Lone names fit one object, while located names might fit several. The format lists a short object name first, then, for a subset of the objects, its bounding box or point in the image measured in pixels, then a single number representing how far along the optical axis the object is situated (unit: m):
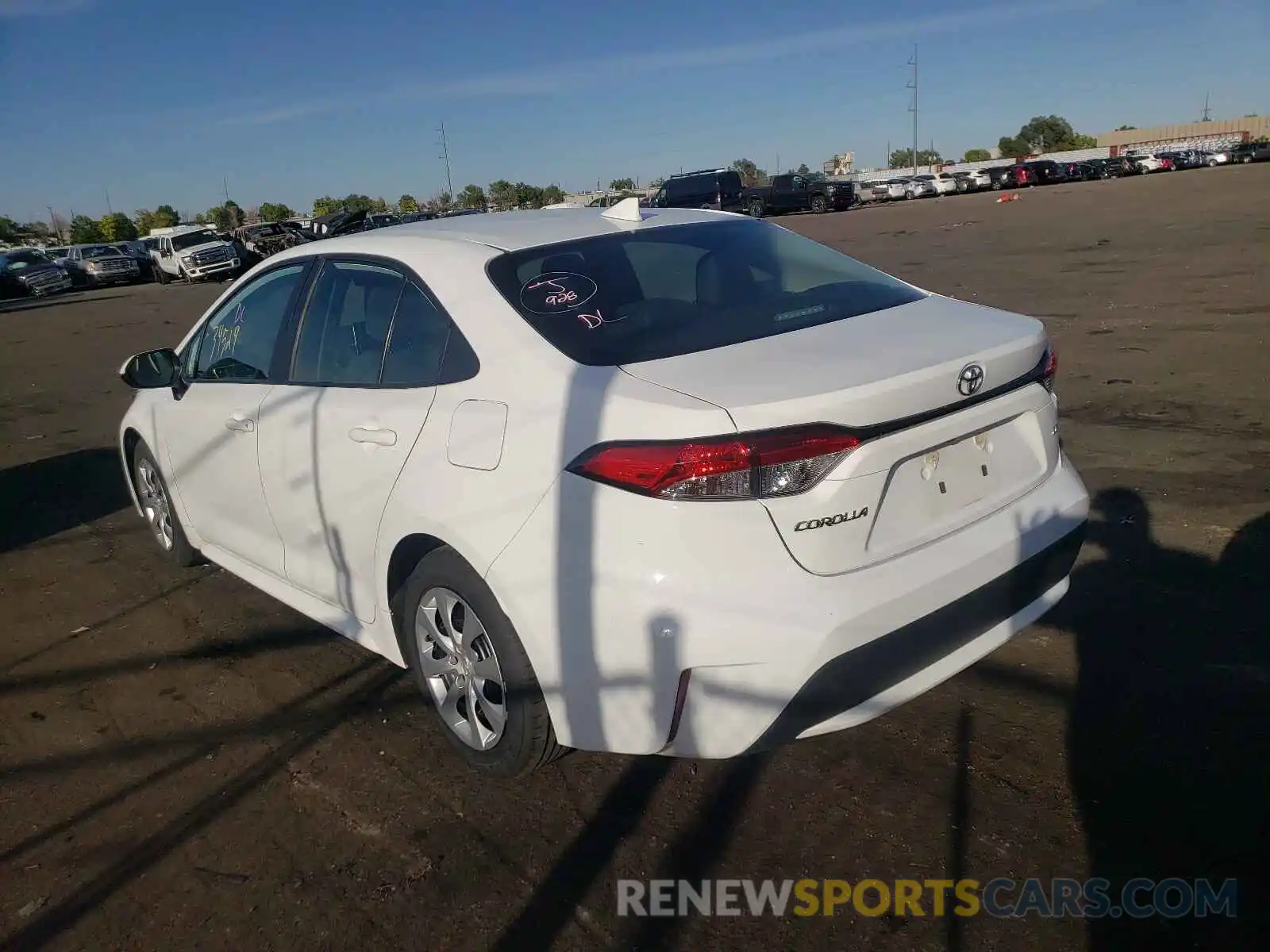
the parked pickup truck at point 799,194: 44.88
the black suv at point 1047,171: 54.00
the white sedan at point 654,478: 2.43
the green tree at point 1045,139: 113.06
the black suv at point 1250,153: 58.47
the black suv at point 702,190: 35.78
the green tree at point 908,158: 123.56
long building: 85.56
